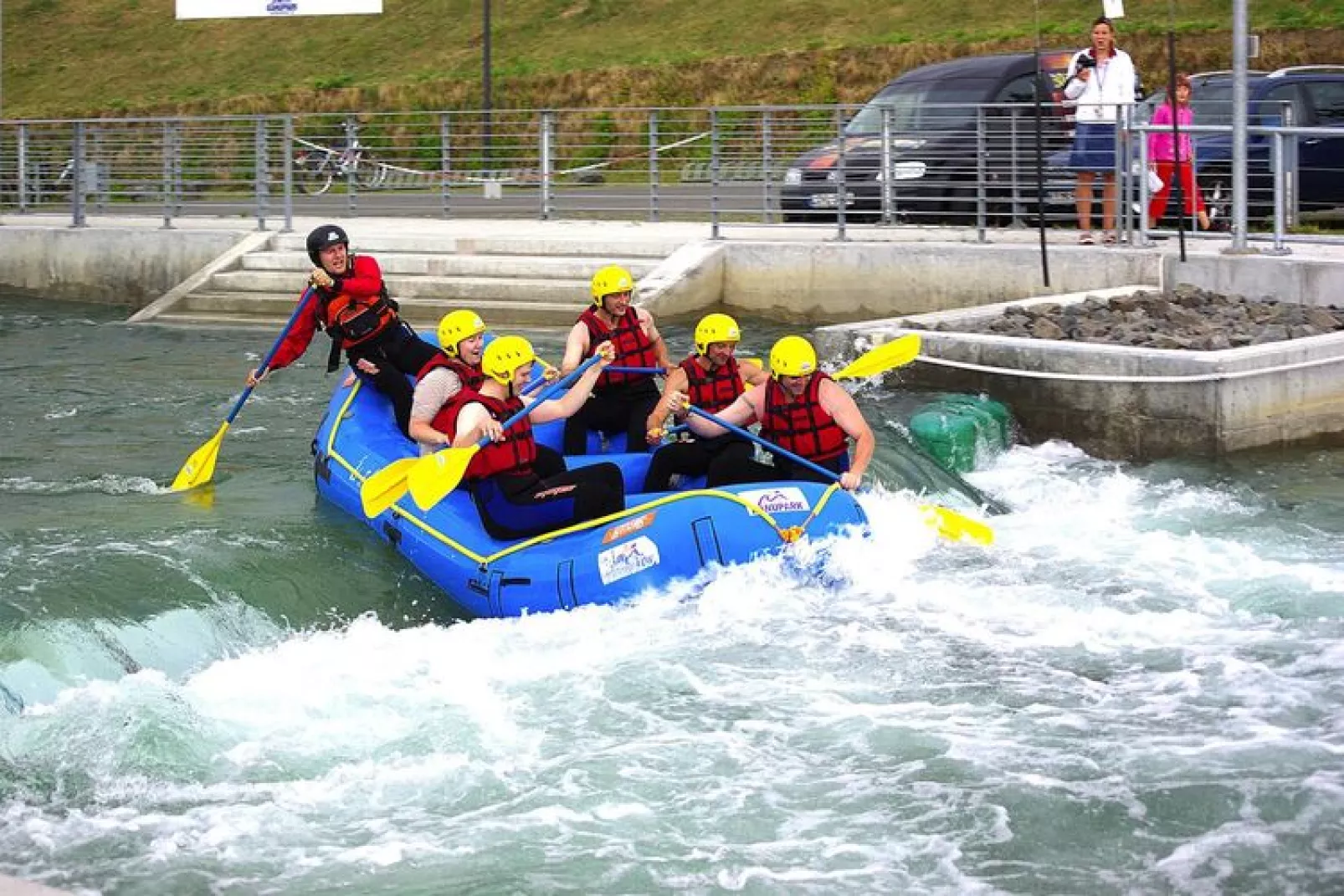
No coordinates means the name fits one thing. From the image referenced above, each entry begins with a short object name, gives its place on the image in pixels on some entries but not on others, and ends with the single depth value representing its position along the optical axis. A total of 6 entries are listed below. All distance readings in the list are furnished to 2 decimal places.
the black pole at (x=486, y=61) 27.88
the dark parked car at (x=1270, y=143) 16.09
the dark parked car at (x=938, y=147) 16.02
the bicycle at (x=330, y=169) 19.67
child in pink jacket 14.90
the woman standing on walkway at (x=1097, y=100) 14.79
